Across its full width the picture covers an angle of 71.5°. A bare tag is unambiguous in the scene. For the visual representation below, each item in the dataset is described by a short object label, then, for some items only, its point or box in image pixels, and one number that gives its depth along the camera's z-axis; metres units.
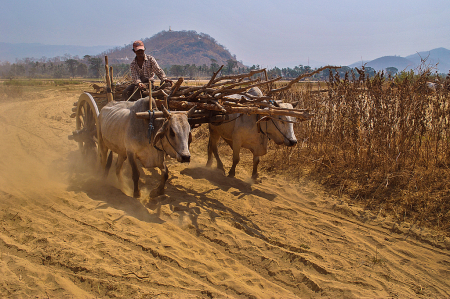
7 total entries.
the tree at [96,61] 64.50
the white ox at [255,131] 5.82
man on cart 6.41
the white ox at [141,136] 4.50
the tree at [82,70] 72.79
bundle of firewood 5.20
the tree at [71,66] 71.21
